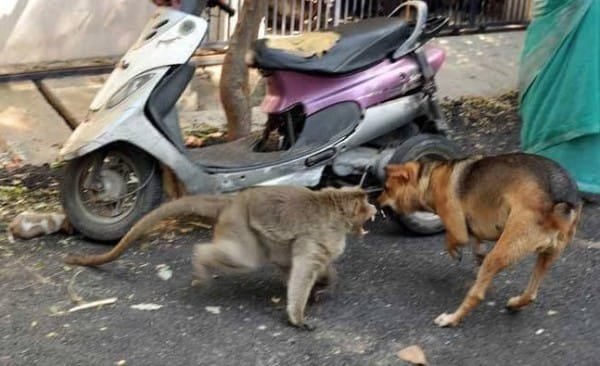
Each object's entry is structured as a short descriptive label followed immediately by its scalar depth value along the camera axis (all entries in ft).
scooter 17.49
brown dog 15.02
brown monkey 15.26
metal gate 29.67
